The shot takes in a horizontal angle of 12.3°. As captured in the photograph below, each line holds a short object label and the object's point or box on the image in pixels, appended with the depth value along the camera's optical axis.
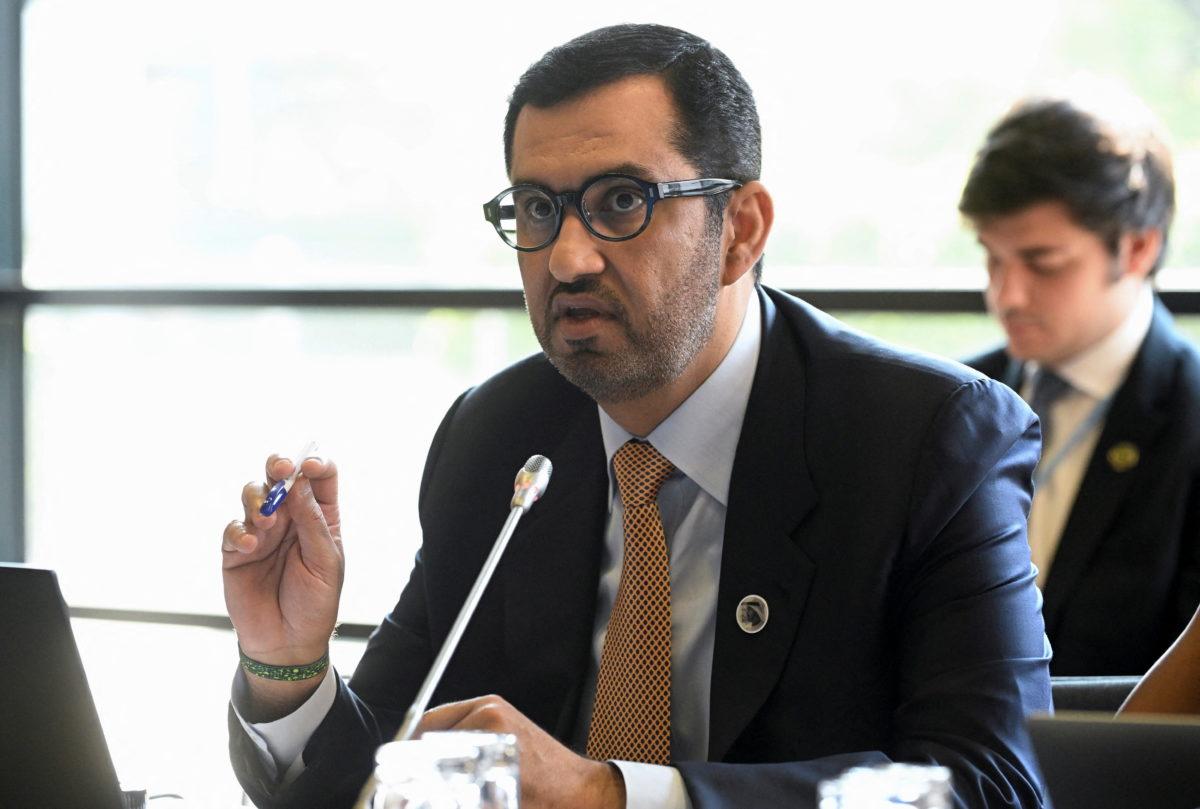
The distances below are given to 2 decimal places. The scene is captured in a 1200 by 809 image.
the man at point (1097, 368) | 3.59
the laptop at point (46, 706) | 3.00
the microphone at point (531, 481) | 3.07
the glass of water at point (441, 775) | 2.84
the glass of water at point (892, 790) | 2.83
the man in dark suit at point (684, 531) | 3.19
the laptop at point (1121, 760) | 2.88
